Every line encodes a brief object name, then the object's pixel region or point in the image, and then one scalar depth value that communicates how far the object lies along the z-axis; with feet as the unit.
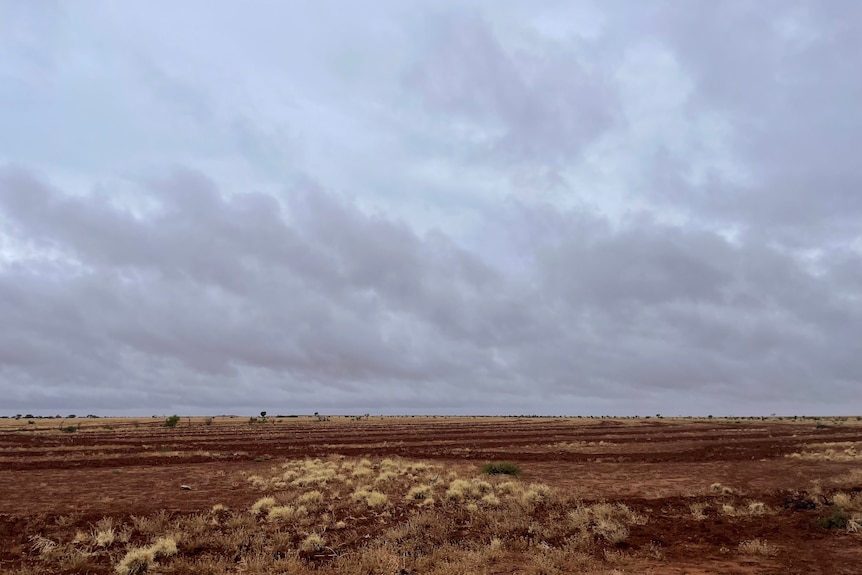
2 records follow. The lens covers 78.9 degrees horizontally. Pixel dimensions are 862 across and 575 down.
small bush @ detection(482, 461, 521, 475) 85.15
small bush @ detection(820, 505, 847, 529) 46.32
